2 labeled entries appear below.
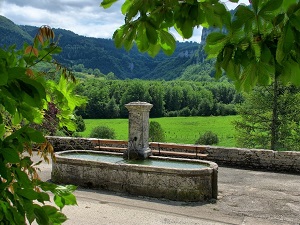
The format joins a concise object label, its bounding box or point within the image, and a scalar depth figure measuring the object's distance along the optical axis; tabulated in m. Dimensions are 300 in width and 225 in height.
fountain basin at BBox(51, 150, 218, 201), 8.11
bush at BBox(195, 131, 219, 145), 32.25
